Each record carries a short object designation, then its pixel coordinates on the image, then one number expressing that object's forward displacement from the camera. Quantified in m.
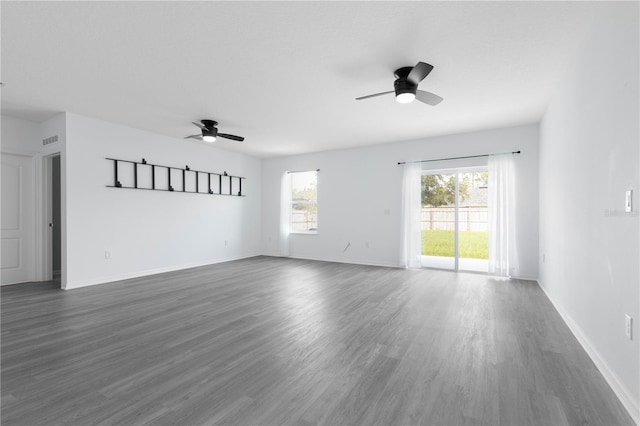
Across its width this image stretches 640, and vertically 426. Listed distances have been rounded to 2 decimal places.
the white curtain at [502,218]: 5.22
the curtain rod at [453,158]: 5.37
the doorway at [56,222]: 5.54
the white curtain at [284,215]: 7.79
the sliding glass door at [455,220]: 5.69
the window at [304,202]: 7.62
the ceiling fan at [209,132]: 4.88
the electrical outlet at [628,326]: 1.70
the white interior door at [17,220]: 4.78
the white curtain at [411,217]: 6.04
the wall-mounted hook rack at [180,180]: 5.35
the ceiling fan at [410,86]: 2.93
